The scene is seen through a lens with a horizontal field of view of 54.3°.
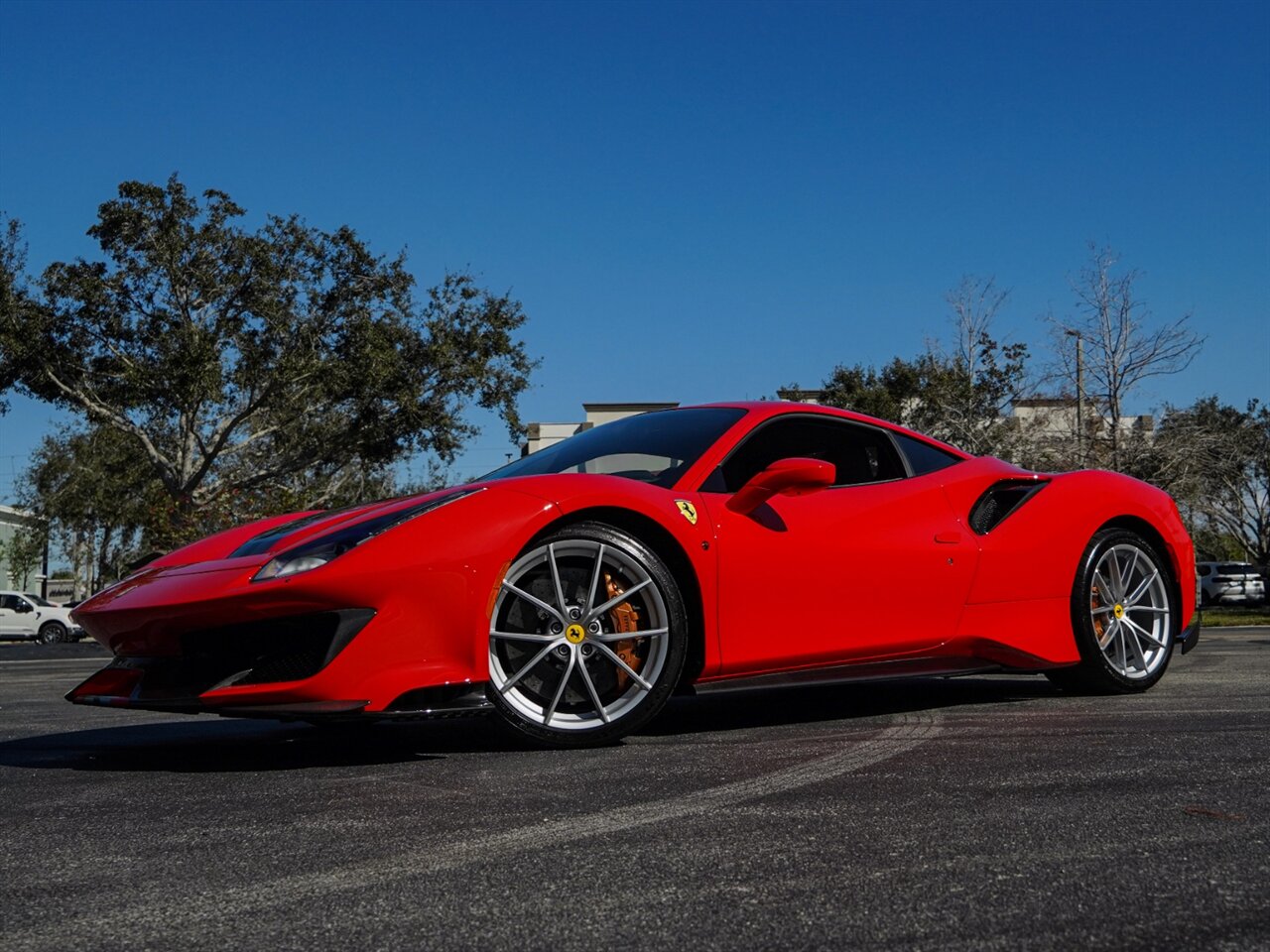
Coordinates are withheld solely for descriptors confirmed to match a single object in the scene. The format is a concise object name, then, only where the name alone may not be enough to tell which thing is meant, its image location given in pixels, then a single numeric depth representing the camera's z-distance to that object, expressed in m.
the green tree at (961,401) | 26.55
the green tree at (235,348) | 25.23
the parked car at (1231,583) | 37.69
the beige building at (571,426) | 54.21
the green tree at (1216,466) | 24.34
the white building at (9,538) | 53.28
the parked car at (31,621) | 34.75
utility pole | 24.88
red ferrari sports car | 3.54
